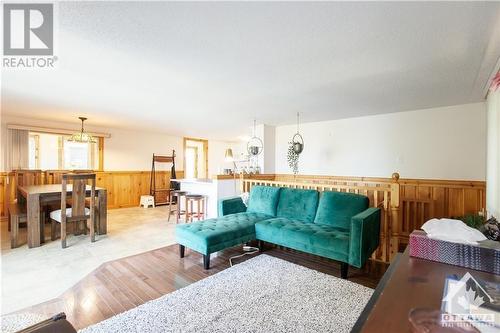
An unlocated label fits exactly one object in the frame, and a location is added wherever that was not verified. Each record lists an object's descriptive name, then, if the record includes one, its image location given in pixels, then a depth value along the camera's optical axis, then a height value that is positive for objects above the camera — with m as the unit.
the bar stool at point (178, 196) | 4.84 -0.65
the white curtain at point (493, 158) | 2.45 +0.09
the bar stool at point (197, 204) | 4.63 -0.84
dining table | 3.39 -0.63
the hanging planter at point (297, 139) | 5.67 +0.65
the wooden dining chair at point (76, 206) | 3.40 -0.61
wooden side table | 0.70 -0.45
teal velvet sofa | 2.50 -0.77
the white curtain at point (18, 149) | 4.88 +0.34
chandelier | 4.82 +0.57
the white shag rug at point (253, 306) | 1.74 -1.18
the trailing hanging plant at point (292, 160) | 5.61 +0.14
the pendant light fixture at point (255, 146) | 5.56 +0.48
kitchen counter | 4.54 -0.49
